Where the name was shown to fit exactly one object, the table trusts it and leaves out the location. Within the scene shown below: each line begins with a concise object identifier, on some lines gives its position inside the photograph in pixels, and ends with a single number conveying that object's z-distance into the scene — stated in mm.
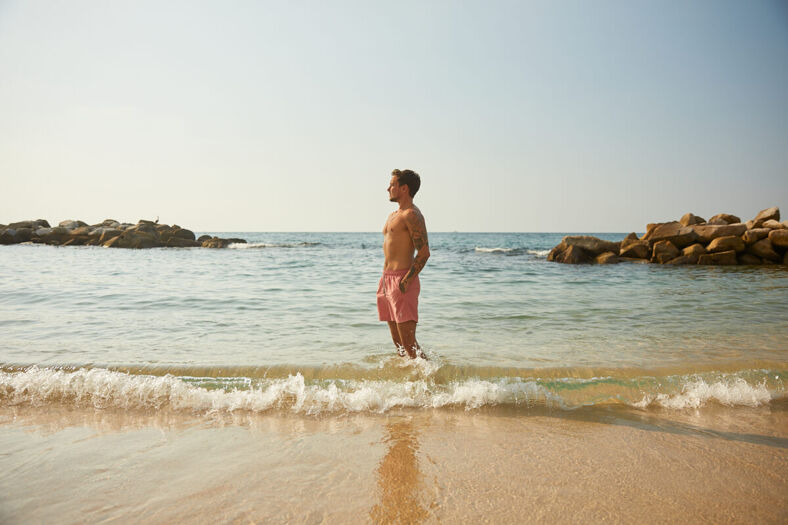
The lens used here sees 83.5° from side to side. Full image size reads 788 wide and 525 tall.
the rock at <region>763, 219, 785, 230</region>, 17766
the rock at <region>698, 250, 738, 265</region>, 16859
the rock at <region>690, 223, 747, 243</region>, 17578
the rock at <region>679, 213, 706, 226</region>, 20148
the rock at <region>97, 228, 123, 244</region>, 34531
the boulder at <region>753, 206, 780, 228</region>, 18953
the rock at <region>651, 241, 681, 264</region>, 18203
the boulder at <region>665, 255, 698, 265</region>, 17453
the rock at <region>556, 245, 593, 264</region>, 19656
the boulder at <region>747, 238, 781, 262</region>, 16609
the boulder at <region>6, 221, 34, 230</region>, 38062
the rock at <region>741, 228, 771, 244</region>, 17234
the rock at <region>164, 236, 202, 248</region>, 35219
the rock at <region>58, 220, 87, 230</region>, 39094
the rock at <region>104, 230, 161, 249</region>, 32875
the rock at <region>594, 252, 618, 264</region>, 19000
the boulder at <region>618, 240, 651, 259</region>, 19414
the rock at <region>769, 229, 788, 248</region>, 16578
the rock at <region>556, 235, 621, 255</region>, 20000
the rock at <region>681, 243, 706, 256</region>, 17562
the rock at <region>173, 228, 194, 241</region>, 37116
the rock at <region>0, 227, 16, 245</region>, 35594
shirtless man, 4379
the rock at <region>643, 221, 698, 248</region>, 18547
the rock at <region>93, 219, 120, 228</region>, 41188
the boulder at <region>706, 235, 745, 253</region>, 16984
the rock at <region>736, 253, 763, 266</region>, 16906
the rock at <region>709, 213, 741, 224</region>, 19953
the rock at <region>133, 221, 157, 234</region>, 36069
